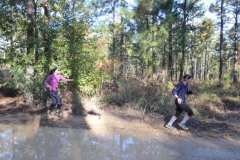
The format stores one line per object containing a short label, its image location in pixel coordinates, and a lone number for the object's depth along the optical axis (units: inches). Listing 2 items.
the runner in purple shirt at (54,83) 319.3
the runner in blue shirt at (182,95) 287.1
